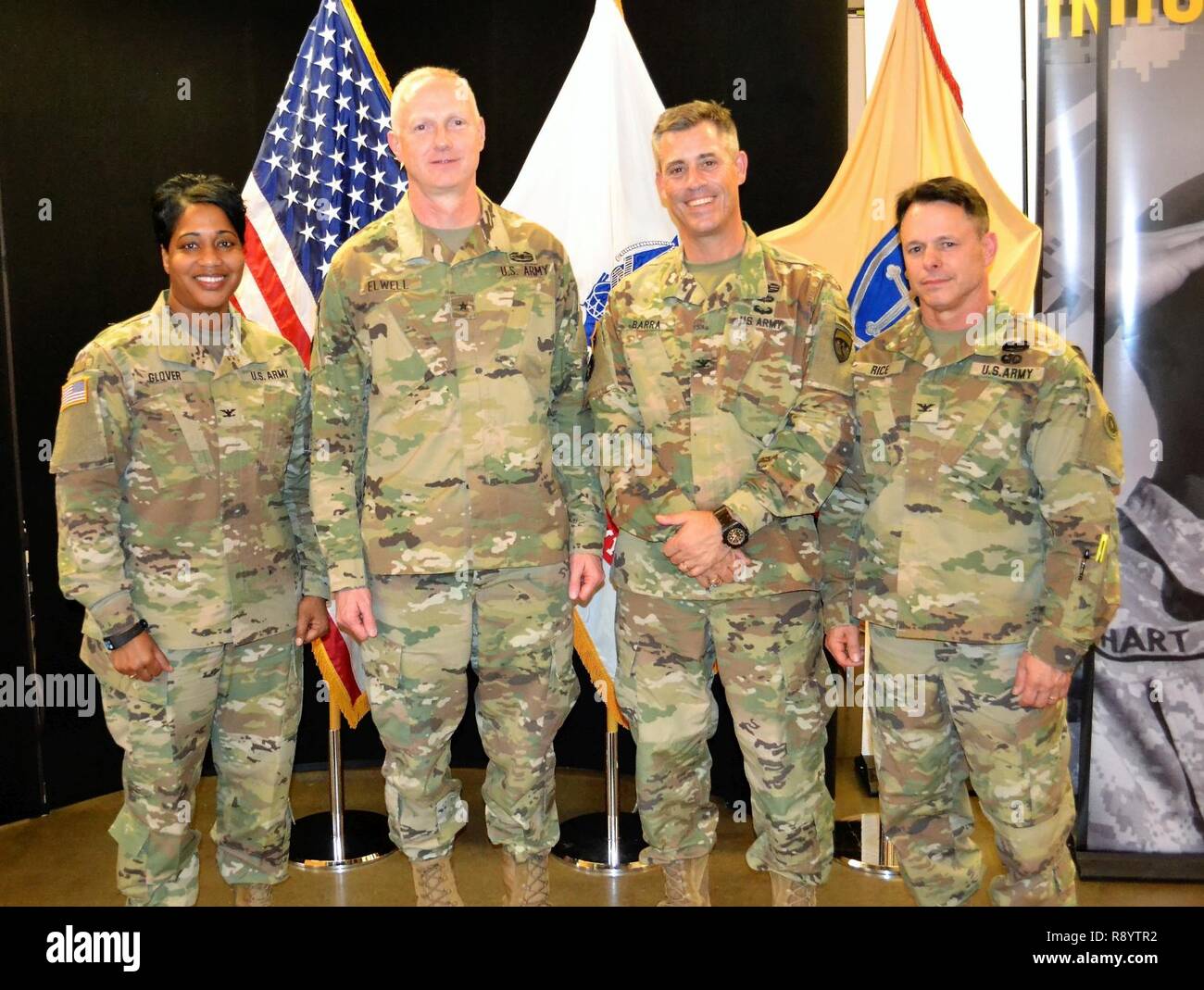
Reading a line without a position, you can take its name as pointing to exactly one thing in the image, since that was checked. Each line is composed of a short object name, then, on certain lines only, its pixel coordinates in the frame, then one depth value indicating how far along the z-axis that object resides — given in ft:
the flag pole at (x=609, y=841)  10.64
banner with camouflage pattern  9.60
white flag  11.16
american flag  11.09
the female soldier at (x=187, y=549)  7.62
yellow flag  11.10
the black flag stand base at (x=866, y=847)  10.46
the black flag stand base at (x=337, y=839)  10.89
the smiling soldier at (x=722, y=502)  7.83
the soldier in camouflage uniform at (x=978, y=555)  7.29
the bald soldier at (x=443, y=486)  7.80
